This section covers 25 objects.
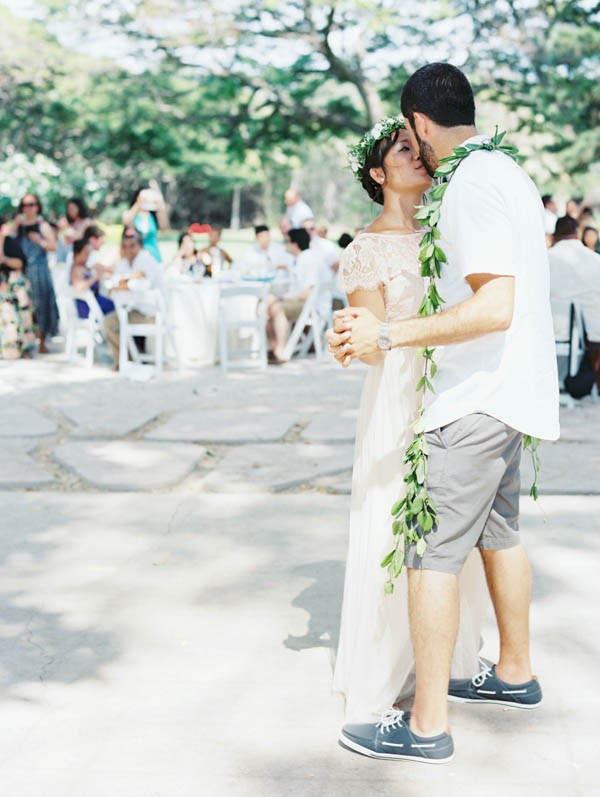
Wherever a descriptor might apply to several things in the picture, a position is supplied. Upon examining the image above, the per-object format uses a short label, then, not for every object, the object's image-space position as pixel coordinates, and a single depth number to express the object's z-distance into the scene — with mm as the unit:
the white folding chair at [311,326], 10930
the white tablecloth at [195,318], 10875
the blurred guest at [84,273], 10828
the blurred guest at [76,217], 12758
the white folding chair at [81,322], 10766
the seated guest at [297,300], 10938
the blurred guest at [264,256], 12273
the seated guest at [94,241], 10898
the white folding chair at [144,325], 10203
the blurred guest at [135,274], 10375
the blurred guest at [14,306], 11133
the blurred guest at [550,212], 13359
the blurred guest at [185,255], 12070
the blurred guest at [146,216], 11344
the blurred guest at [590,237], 9883
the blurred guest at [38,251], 11984
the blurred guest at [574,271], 8016
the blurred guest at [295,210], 13750
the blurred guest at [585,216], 13752
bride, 3012
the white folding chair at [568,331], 8234
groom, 2625
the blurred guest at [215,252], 12820
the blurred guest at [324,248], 11499
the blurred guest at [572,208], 13155
